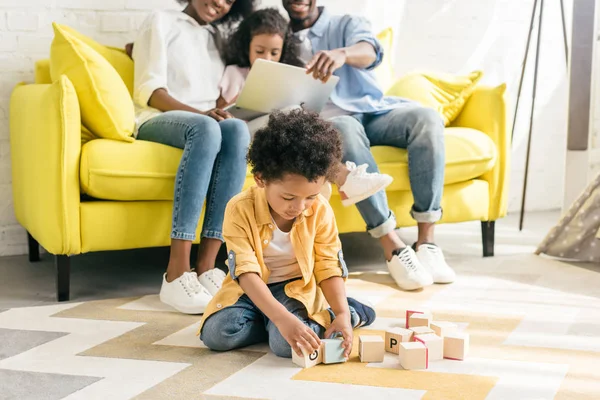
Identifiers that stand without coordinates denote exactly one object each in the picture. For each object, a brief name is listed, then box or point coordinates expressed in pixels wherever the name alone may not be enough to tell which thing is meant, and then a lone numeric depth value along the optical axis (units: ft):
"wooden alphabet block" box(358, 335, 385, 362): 10.96
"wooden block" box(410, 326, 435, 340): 11.22
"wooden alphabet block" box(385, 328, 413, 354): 11.15
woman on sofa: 12.79
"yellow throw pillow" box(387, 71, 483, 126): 15.34
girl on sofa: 14.26
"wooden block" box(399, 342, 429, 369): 10.80
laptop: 13.53
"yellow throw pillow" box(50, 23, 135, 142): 13.05
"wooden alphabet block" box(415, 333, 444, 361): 11.00
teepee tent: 14.78
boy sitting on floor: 10.82
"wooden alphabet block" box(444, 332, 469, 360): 11.03
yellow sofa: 12.74
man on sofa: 13.65
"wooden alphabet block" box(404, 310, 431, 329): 11.69
